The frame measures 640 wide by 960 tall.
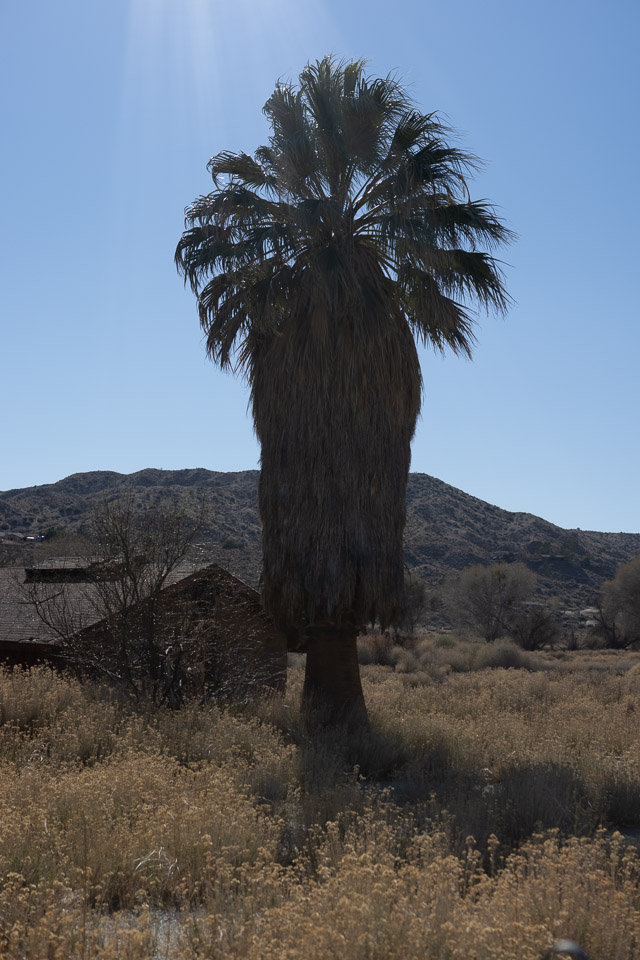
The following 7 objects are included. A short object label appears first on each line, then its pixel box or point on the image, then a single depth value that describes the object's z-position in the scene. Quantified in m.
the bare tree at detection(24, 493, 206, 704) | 12.82
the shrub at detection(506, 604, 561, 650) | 35.75
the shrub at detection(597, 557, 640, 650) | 36.88
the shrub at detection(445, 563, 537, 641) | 40.31
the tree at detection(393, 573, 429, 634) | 38.62
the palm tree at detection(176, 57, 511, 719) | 11.45
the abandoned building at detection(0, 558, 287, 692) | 13.09
